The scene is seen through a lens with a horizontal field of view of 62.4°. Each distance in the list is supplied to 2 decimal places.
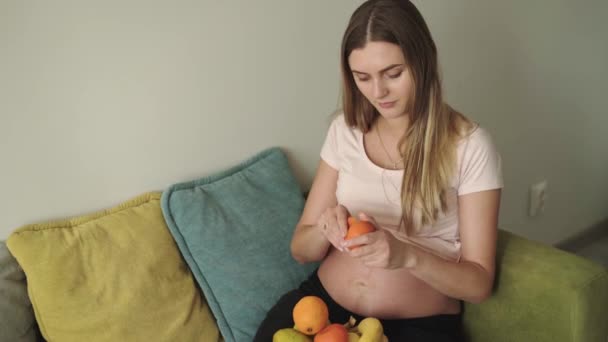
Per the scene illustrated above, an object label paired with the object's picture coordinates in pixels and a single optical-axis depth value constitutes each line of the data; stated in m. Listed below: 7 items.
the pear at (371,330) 0.93
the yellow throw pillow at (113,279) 1.05
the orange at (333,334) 0.91
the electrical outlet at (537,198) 2.11
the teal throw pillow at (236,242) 1.21
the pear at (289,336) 0.96
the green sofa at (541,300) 1.01
